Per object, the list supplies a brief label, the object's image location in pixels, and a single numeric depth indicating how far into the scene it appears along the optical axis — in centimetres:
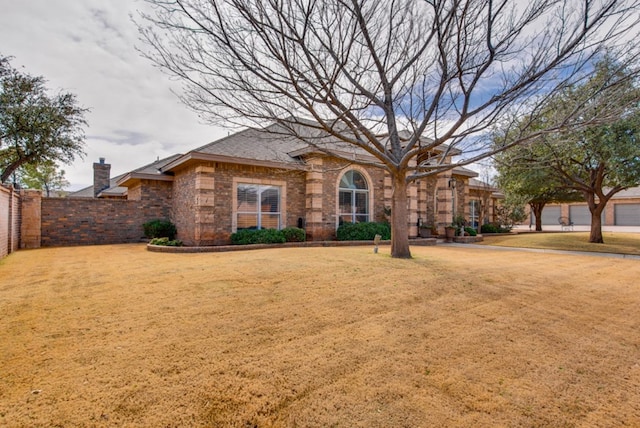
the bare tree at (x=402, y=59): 611
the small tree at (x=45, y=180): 3077
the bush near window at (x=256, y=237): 1212
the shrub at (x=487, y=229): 2214
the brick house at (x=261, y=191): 1196
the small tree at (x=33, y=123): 1579
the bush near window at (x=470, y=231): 1809
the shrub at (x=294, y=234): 1286
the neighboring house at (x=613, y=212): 3291
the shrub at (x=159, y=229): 1403
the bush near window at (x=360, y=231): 1391
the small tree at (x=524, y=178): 1261
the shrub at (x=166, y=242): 1152
